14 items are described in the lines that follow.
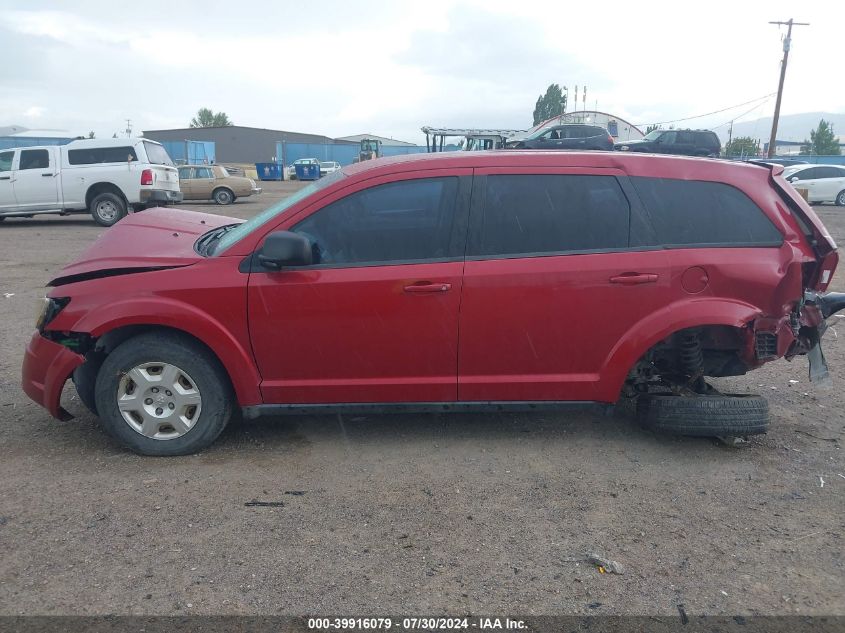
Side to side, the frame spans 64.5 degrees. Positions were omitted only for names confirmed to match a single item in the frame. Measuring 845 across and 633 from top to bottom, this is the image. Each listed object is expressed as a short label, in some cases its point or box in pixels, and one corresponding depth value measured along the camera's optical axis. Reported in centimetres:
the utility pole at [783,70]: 3869
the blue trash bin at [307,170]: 4897
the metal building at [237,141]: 7444
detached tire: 404
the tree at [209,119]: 11525
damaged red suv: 379
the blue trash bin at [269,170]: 4762
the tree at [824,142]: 5769
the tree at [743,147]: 5722
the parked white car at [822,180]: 2473
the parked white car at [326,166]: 4905
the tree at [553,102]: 7062
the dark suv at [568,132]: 2273
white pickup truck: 1539
